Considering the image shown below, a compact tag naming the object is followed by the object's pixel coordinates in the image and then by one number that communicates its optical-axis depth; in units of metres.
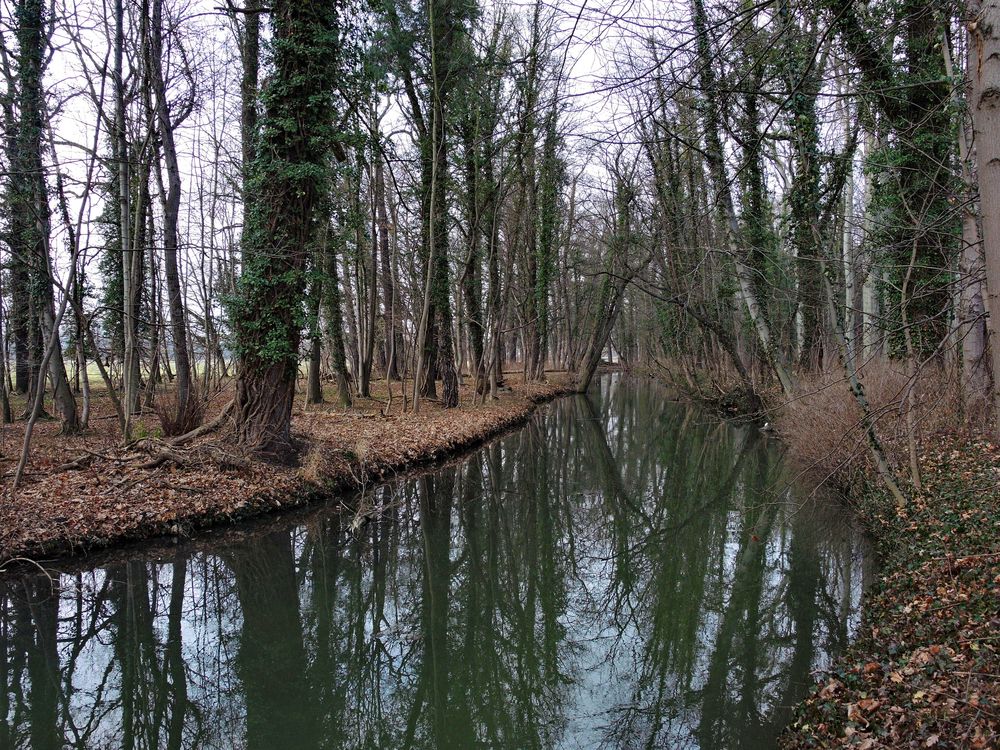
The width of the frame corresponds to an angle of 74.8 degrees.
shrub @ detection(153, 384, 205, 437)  10.66
